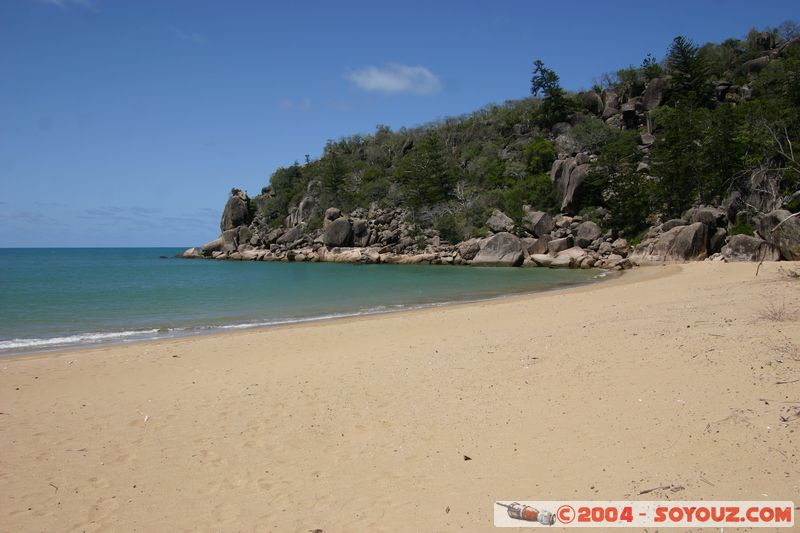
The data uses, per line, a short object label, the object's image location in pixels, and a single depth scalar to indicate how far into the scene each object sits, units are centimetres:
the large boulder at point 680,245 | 3406
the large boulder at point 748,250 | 2659
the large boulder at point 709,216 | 3612
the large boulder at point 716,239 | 3481
